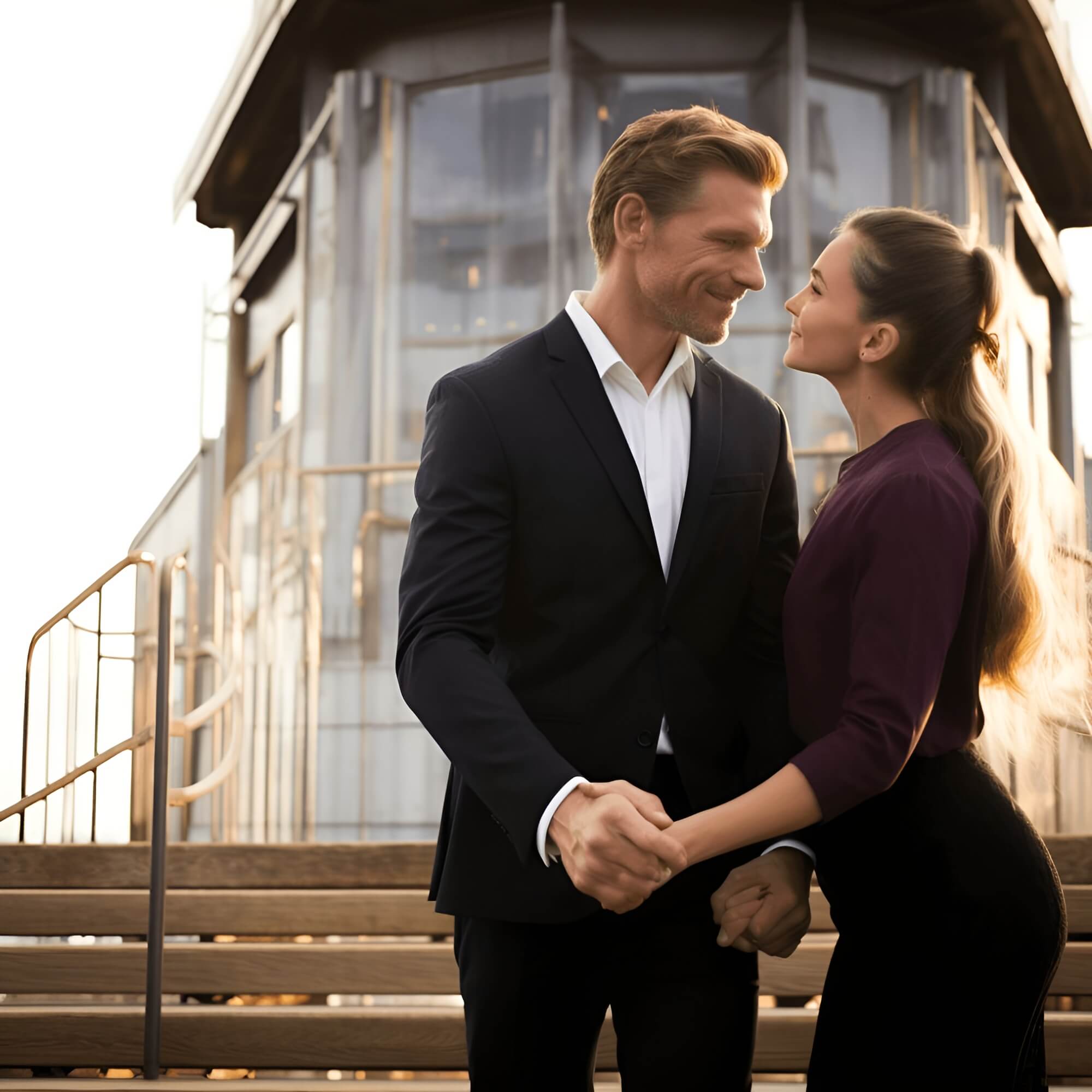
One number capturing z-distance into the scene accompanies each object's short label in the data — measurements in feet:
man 5.69
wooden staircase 11.98
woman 5.26
